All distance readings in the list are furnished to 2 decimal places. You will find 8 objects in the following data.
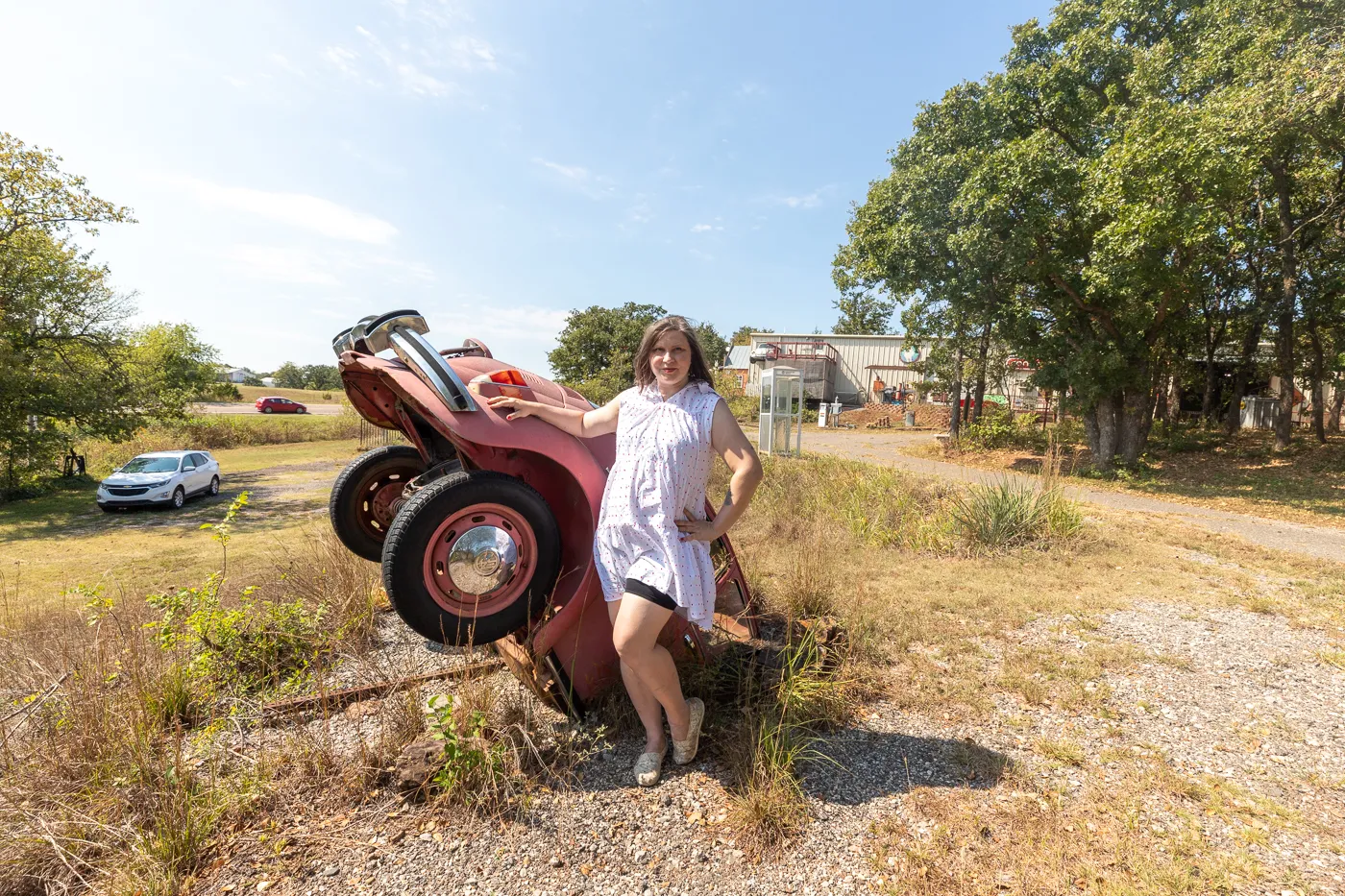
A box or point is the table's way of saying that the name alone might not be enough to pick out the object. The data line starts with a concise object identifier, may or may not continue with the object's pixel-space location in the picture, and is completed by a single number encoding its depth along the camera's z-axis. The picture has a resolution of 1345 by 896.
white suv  13.67
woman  2.12
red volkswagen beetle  2.21
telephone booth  14.52
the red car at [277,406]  42.38
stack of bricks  29.31
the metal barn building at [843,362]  36.22
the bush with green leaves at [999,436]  19.06
